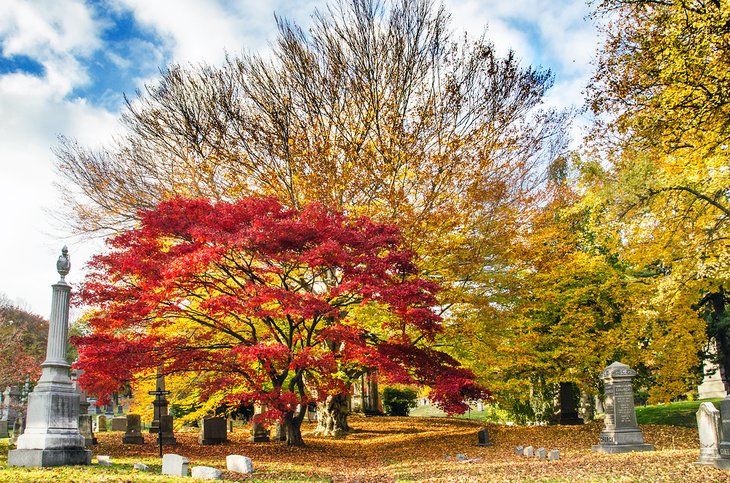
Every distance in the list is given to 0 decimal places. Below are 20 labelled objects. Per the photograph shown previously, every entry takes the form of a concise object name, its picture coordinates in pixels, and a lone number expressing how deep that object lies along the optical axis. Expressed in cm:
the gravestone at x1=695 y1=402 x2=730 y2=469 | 1088
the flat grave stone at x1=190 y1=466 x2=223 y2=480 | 1058
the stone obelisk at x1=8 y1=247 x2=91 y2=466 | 1154
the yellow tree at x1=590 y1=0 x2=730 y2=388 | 1256
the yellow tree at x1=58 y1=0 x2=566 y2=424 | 1994
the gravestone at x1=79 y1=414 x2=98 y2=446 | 1738
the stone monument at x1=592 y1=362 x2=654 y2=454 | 1484
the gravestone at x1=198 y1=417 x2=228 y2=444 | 1848
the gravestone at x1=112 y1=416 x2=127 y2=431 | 2448
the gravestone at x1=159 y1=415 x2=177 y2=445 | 1819
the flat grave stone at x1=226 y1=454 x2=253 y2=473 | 1160
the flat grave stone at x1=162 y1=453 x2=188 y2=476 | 1073
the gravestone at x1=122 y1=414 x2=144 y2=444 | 1823
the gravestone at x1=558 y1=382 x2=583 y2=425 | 2477
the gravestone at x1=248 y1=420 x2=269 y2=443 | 1941
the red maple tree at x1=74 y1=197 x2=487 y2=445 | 1436
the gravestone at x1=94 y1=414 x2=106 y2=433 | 2564
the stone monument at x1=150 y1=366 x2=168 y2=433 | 1861
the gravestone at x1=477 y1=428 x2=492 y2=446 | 1767
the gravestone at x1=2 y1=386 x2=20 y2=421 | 2492
